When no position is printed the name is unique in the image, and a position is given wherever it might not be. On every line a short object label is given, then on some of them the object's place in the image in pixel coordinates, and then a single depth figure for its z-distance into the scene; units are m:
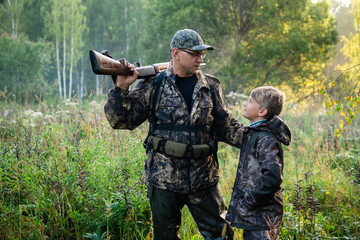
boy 2.36
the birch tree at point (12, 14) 26.36
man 2.70
